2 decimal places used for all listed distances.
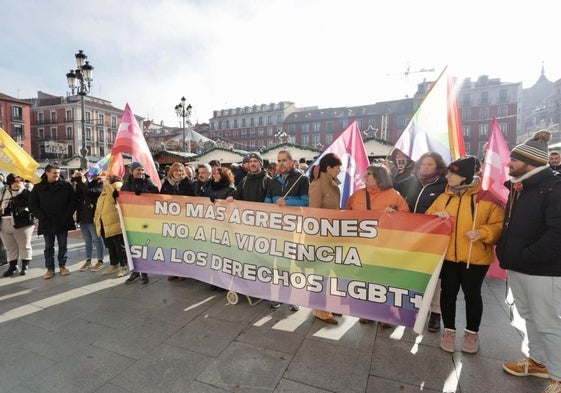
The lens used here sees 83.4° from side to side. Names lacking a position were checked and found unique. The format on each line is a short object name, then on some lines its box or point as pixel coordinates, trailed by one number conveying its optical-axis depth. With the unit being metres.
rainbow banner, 3.03
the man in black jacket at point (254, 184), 4.31
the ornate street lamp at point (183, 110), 17.08
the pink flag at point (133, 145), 5.34
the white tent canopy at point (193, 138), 20.17
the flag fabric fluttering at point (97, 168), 9.71
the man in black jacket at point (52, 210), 5.23
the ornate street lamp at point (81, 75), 10.93
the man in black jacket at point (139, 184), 5.00
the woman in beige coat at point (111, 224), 5.29
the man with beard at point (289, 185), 4.00
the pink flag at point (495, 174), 2.94
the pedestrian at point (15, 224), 5.45
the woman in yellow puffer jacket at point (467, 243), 2.84
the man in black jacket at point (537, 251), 2.39
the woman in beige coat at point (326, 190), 3.63
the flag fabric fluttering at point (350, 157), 5.67
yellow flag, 5.01
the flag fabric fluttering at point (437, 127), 4.92
